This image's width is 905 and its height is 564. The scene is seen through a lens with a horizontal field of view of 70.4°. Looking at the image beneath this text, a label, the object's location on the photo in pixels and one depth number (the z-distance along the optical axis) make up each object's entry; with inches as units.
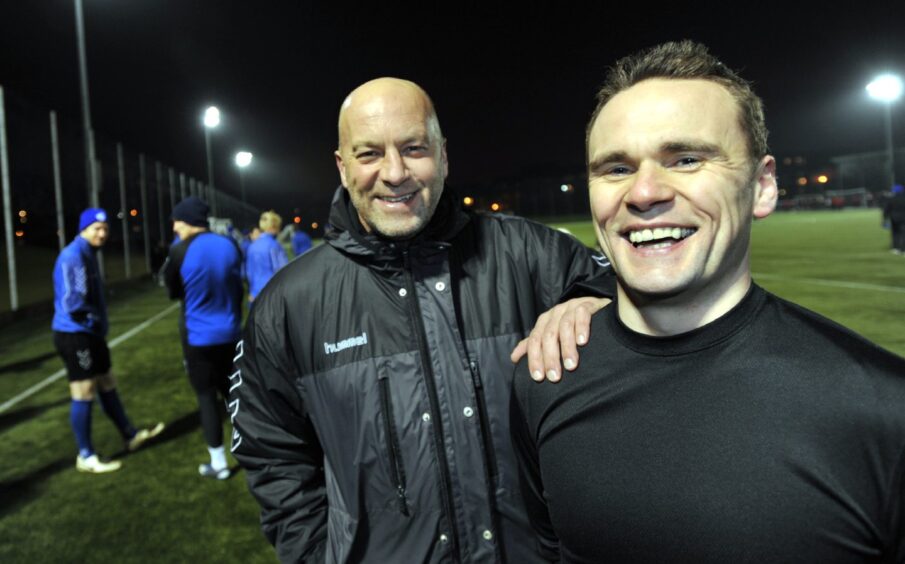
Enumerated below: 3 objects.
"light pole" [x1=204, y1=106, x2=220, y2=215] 846.8
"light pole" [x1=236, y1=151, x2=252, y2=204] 1025.7
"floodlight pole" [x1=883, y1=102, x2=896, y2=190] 1362.3
